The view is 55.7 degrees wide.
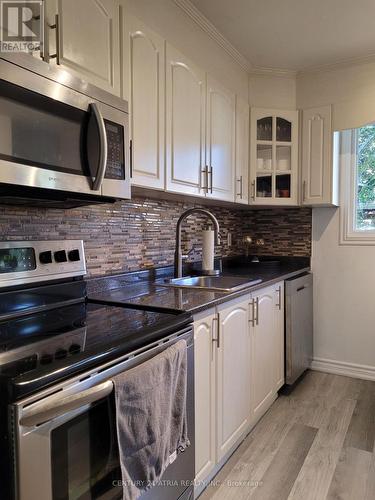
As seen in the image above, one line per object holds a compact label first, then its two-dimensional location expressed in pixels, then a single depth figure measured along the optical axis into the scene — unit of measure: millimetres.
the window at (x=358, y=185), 2822
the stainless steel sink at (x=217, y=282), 1809
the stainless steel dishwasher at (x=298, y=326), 2479
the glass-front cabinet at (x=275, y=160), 2730
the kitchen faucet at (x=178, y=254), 2186
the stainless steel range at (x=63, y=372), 740
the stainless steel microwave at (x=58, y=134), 979
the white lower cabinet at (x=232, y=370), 1483
